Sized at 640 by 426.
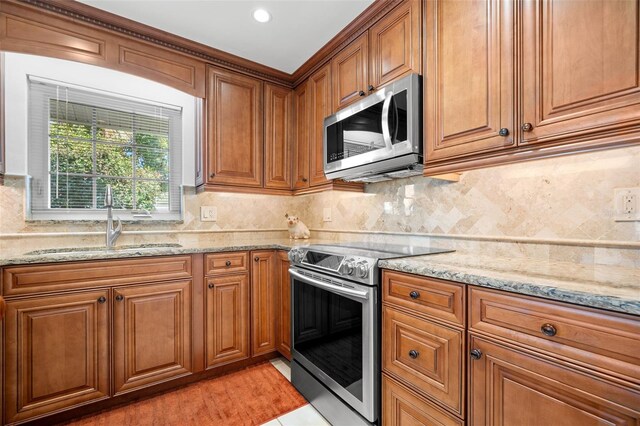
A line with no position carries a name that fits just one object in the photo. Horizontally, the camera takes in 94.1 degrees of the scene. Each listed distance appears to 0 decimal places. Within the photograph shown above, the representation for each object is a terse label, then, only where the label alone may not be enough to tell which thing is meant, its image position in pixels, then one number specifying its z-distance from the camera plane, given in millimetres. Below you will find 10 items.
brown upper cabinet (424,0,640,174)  985
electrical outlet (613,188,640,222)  1168
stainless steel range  1420
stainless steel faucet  2029
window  2053
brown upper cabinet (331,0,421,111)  1646
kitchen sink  1813
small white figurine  2705
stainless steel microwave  1591
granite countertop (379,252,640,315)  803
